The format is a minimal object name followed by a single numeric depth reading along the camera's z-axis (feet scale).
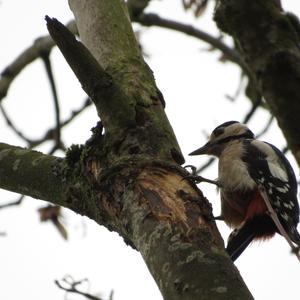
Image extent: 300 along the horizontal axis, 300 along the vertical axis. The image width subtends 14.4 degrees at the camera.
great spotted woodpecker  21.34
